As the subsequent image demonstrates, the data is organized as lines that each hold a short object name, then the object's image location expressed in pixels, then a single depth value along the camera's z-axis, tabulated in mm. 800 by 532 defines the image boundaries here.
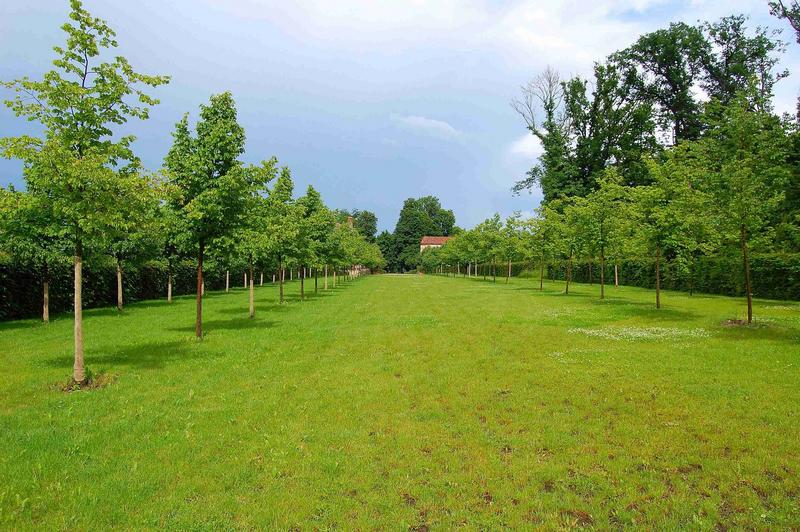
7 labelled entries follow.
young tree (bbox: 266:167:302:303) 22844
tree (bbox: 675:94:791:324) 15977
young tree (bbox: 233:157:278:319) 14922
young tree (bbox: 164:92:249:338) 13953
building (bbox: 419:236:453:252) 160875
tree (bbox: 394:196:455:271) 150750
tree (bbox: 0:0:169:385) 8961
